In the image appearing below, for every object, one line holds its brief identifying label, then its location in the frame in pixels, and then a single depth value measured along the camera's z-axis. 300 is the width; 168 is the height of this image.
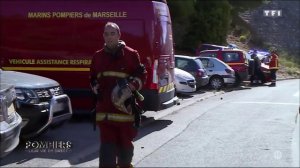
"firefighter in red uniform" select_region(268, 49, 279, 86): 27.64
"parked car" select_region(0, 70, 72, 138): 8.00
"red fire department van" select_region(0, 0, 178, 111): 11.03
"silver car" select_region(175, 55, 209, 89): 20.38
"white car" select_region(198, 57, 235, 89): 23.59
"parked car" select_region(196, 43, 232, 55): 31.41
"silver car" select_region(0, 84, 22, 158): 5.48
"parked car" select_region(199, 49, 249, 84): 25.56
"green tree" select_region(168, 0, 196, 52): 31.73
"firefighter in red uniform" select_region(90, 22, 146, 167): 5.93
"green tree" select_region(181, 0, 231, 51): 34.75
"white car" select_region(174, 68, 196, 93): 17.64
